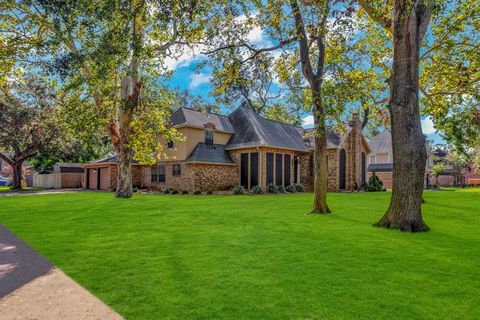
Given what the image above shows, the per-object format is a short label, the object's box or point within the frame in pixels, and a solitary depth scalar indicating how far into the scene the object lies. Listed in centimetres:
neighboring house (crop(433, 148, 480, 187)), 5438
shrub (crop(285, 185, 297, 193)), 2616
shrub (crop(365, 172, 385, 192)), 2936
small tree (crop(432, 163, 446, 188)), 4816
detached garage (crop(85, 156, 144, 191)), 3027
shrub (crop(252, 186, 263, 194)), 2378
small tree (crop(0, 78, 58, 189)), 3156
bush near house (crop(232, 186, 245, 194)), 2344
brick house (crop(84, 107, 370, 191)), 2509
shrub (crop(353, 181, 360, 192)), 2930
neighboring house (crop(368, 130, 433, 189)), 4231
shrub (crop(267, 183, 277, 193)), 2458
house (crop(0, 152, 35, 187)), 5140
